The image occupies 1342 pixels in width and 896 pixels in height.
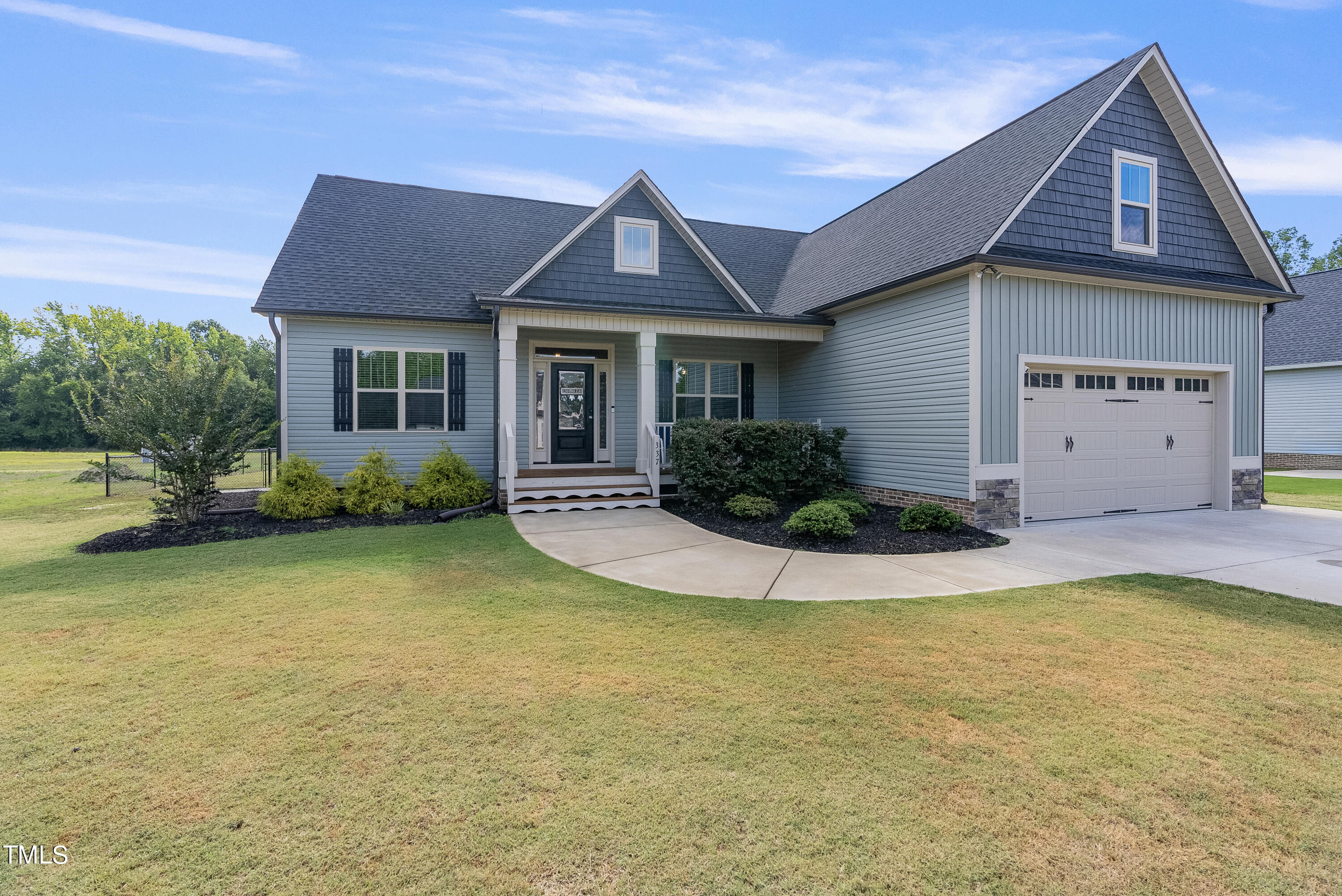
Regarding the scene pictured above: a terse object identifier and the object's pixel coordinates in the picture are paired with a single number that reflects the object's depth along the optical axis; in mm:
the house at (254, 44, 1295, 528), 9172
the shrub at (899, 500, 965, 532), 8227
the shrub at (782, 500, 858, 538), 7637
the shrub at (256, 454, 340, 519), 9617
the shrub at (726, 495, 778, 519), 9094
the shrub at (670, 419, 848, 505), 9859
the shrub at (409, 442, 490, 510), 10367
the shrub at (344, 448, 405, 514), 10141
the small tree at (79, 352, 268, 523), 8516
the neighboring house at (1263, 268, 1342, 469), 18828
